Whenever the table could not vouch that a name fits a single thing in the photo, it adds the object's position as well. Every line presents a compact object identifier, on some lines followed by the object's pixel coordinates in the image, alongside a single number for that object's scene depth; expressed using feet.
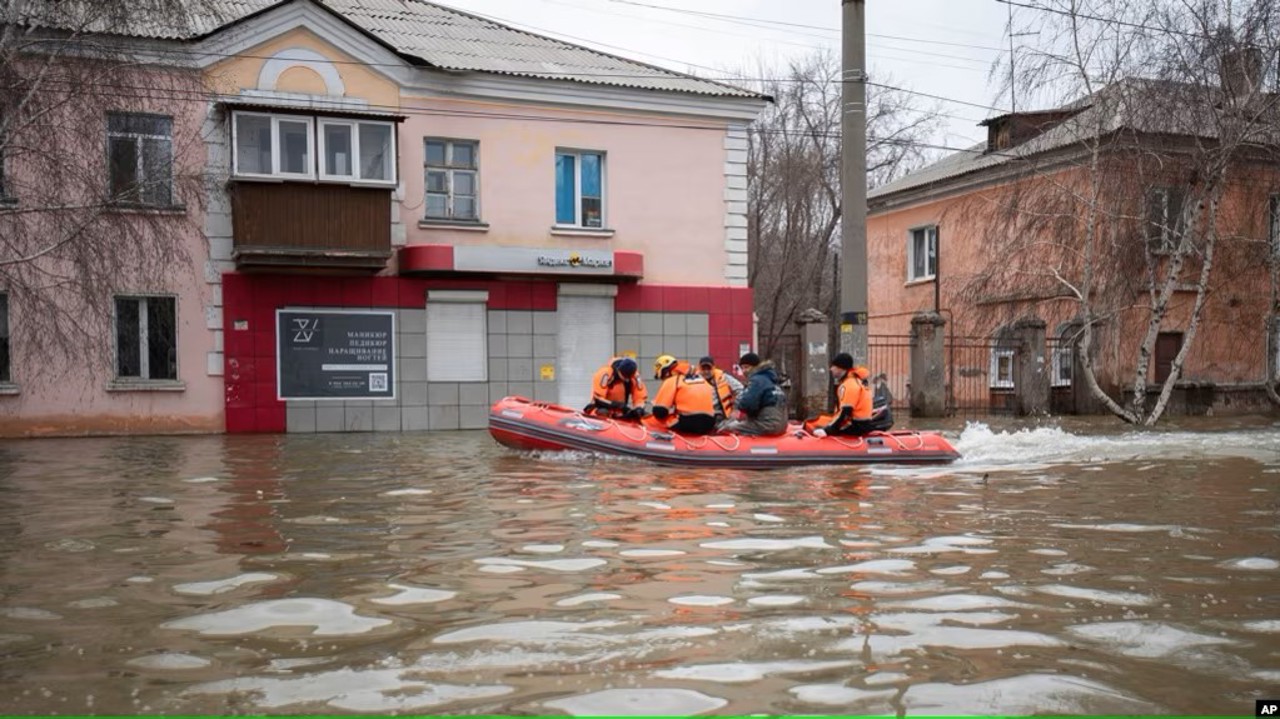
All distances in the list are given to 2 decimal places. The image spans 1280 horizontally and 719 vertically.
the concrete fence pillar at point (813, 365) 72.84
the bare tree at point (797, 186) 123.95
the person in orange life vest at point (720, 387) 52.80
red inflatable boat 45.44
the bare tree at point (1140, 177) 63.31
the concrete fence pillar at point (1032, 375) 87.20
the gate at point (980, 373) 92.89
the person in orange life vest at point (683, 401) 46.91
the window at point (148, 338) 65.07
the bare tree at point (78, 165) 43.37
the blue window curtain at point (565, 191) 74.69
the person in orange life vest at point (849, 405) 47.09
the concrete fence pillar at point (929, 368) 84.38
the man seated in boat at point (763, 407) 46.50
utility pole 52.21
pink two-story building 65.31
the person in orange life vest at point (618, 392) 51.16
